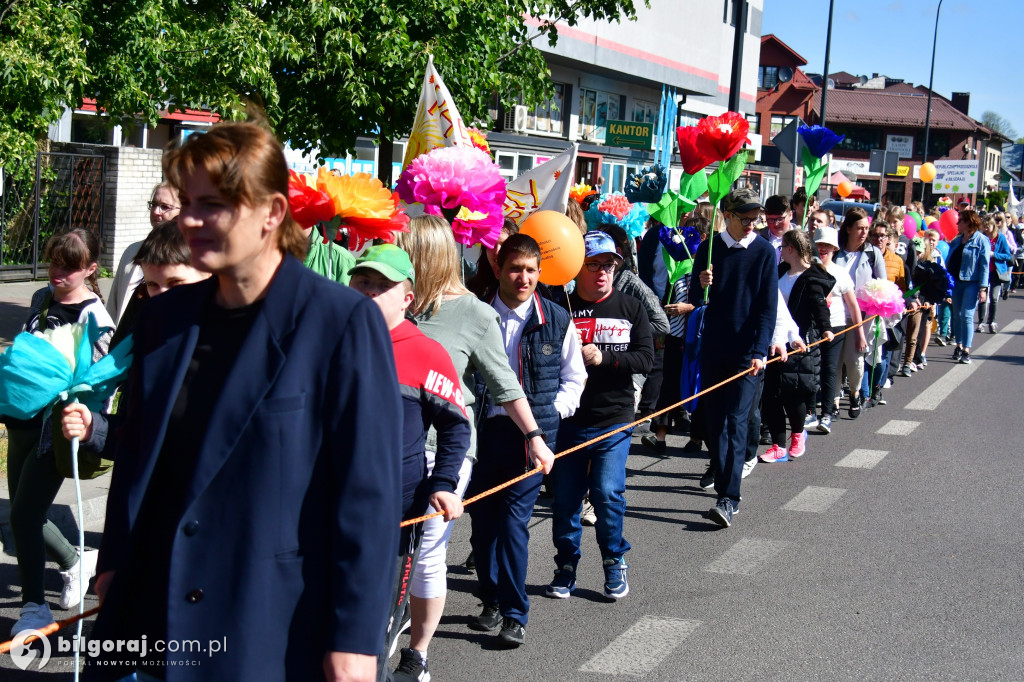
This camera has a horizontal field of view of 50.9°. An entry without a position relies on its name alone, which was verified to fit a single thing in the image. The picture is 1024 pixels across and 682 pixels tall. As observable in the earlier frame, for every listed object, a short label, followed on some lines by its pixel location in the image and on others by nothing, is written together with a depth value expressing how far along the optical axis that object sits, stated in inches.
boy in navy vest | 182.5
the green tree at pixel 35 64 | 278.4
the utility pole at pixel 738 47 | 677.9
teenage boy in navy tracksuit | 263.3
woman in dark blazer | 80.8
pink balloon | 530.9
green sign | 1186.0
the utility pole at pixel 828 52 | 1080.3
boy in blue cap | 205.6
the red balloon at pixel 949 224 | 732.0
